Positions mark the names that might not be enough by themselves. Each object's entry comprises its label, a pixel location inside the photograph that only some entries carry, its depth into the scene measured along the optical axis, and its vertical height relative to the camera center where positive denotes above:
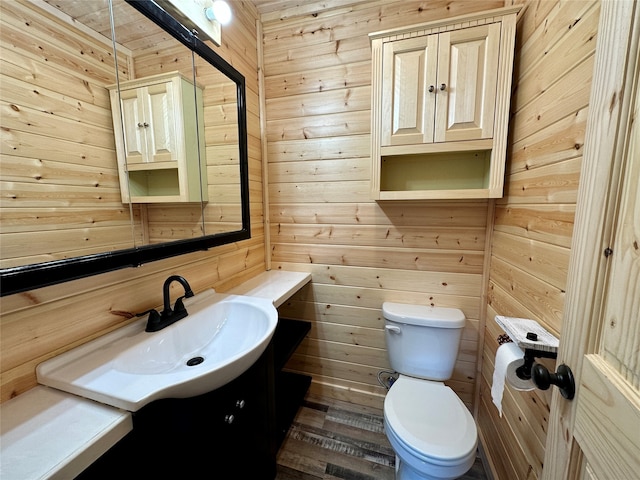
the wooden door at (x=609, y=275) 0.38 -0.10
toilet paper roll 0.82 -0.52
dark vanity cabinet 0.61 -0.65
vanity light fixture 1.05 +0.84
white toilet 0.99 -0.90
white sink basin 0.64 -0.44
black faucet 0.93 -0.39
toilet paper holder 0.51 -0.38
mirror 0.64 +0.13
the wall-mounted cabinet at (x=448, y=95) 1.16 +0.55
